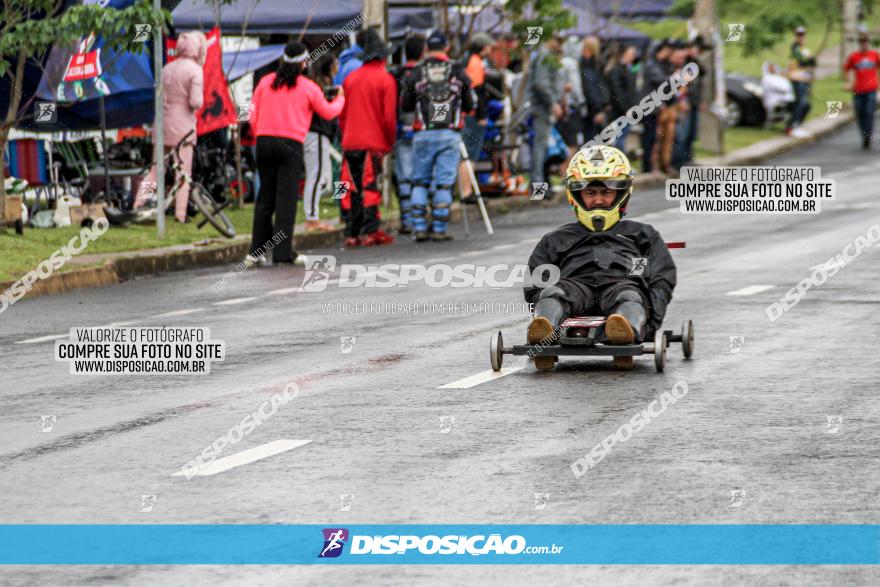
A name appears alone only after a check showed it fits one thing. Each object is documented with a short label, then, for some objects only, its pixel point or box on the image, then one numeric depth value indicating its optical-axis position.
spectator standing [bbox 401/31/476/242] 21.00
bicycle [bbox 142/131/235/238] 21.34
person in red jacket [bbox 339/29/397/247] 21.66
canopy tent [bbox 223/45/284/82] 26.00
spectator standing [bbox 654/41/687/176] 31.27
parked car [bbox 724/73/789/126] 43.16
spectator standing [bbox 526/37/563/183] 26.86
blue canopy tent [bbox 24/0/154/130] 21.23
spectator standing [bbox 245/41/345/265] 19.34
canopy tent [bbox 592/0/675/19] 36.31
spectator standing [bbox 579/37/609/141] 29.80
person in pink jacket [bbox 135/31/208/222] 22.28
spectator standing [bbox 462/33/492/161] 24.97
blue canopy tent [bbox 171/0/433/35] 25.69
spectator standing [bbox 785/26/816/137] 38.28
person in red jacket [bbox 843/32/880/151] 37.31
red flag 22.95
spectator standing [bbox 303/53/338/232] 21.70
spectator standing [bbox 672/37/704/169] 32.72
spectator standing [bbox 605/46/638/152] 30.36
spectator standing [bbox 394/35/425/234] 21.59
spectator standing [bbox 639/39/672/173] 30.89
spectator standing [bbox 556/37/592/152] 29.88
